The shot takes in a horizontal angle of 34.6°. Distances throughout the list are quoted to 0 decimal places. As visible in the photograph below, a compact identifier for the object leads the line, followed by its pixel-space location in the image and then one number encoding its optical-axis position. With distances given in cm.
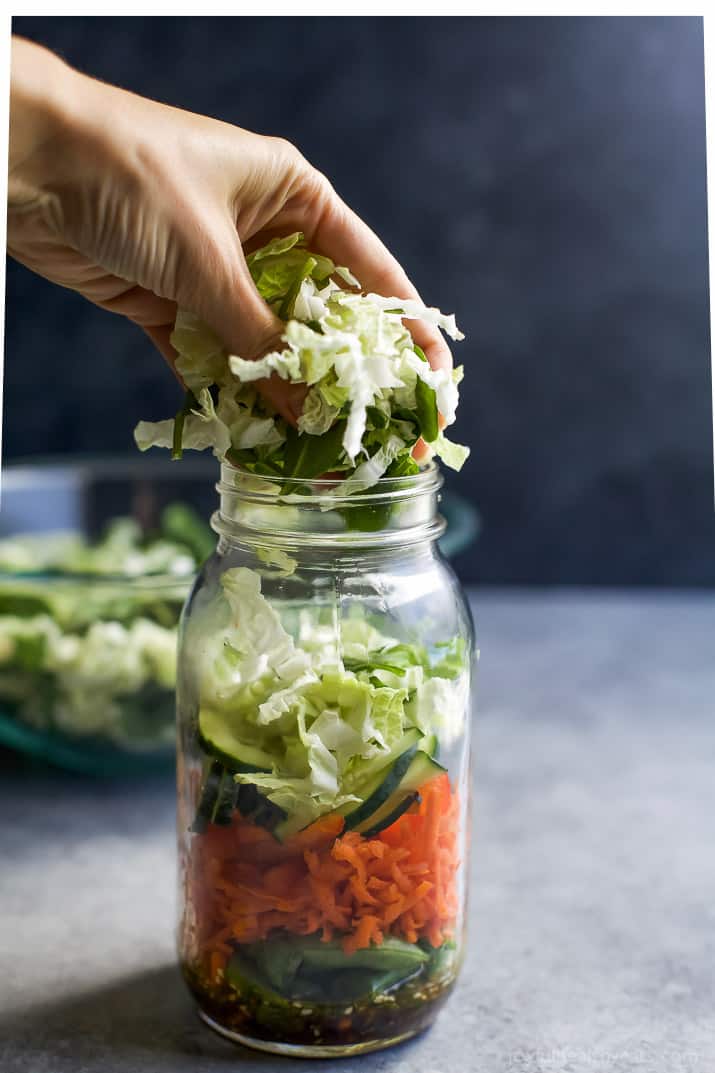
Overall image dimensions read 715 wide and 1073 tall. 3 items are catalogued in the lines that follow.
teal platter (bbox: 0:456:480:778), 142
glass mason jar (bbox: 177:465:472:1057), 72
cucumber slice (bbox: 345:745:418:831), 72
